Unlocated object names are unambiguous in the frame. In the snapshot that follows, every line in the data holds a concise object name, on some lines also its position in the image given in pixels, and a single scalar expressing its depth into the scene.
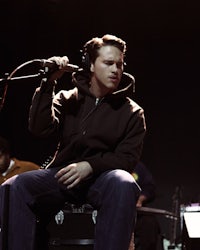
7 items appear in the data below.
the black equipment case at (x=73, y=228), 4.75
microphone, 4.25
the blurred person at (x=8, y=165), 8.44
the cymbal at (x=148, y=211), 6.58
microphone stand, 4.30
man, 4.15
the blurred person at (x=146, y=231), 8.27
